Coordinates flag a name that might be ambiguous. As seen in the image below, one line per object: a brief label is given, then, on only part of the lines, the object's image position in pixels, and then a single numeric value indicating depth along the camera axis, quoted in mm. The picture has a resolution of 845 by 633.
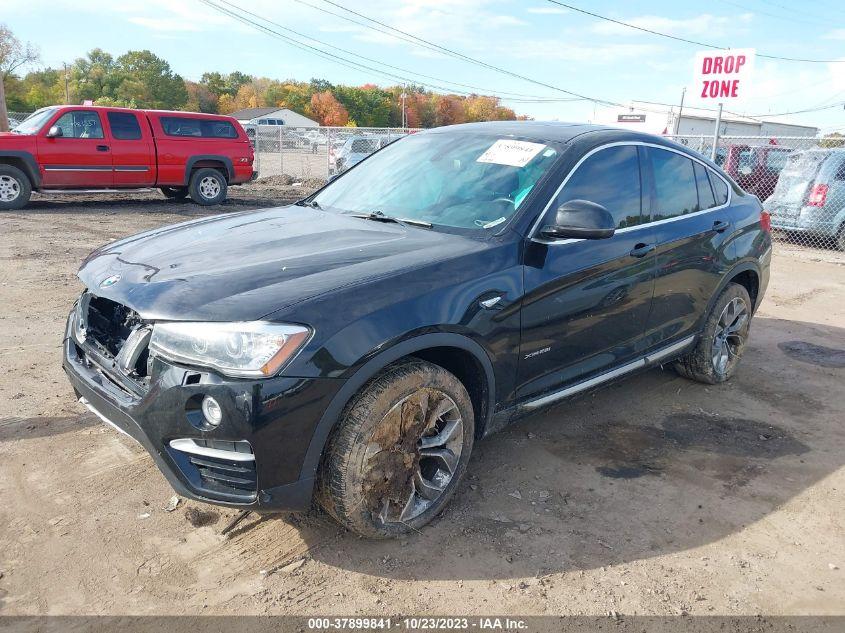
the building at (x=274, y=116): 76106
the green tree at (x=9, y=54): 59562
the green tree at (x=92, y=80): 75125
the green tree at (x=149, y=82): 77438
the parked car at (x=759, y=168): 14273
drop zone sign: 10961
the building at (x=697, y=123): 48312
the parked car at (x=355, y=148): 20062
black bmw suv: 2395
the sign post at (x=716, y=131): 11253
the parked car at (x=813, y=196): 11195
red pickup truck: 11953
